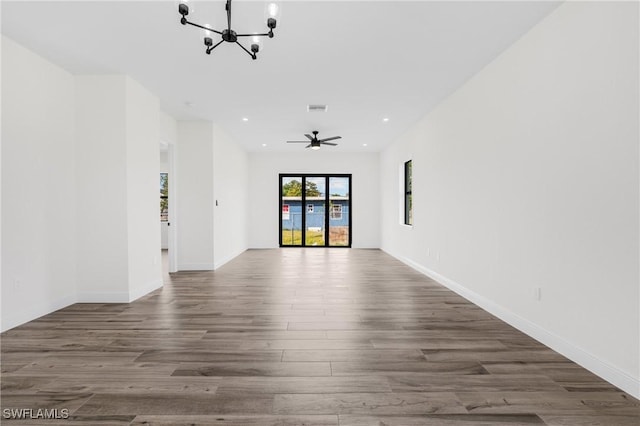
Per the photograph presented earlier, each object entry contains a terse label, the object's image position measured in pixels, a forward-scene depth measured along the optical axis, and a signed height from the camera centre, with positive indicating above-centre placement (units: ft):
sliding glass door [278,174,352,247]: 31.27 -0.59
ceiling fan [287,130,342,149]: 21.84 +4.42
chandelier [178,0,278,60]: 7.27 +4.47
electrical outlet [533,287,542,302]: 8.95 -2.51
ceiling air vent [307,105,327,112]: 16.42 +5.07
